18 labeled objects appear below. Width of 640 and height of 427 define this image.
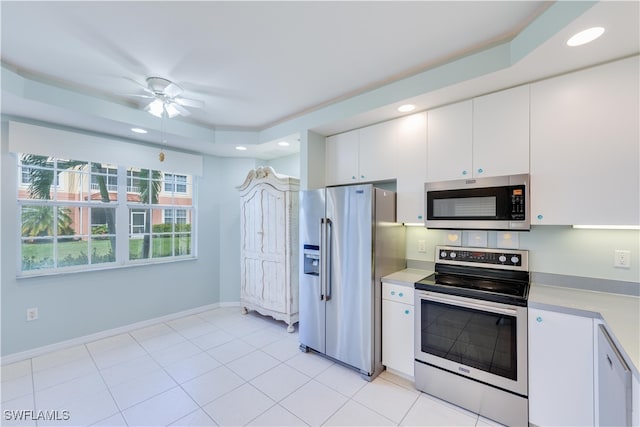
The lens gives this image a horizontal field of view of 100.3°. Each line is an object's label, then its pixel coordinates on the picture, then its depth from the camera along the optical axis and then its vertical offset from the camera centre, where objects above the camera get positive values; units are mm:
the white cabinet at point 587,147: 1610 +431
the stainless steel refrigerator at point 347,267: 2326 -500
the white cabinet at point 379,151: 2600 +627
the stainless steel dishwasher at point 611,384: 1080 -782
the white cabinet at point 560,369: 1538 -937
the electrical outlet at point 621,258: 1786 -303
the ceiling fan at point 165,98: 2236 +1038
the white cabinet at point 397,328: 2236 -989
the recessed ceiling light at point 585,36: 1396 +958
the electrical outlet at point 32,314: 2656 -1002
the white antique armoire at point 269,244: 3359 -408
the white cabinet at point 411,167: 2414 +431
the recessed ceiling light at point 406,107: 2324 +941
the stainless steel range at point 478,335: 1758 -875
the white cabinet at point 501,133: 1943 +612
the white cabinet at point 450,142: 2180 +603
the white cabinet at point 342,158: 2873 +626
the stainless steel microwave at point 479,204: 1929 +79
